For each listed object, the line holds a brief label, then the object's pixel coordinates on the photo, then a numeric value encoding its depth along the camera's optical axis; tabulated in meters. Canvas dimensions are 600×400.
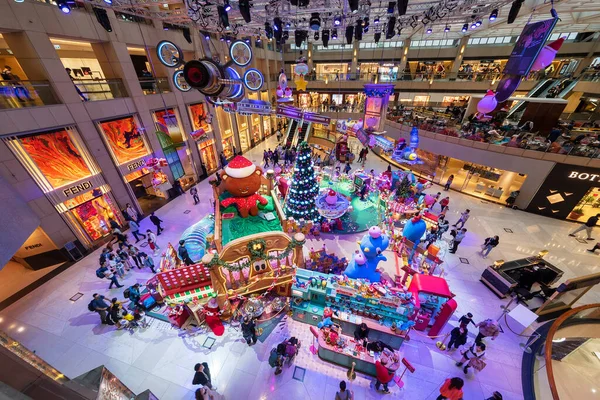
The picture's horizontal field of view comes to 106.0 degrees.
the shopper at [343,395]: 4.57
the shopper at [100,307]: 6.29
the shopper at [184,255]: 7.54
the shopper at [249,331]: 5.76
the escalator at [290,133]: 19.59
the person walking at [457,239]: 8.91
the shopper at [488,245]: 8.66
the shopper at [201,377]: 4.75
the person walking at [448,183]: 13.66
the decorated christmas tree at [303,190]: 8.64
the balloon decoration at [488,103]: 8.16
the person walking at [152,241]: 8.88
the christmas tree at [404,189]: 11.03
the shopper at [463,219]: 10.14
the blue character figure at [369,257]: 6.39
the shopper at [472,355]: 5.38
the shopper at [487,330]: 5.59
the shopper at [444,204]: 10.97
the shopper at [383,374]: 4.89
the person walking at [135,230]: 9.45
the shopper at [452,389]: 4.41
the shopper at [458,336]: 5.61
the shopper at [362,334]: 5.55
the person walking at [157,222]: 9.85
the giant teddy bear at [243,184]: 8.19
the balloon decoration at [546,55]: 7.30
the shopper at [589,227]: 9.77
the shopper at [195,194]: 12.38
